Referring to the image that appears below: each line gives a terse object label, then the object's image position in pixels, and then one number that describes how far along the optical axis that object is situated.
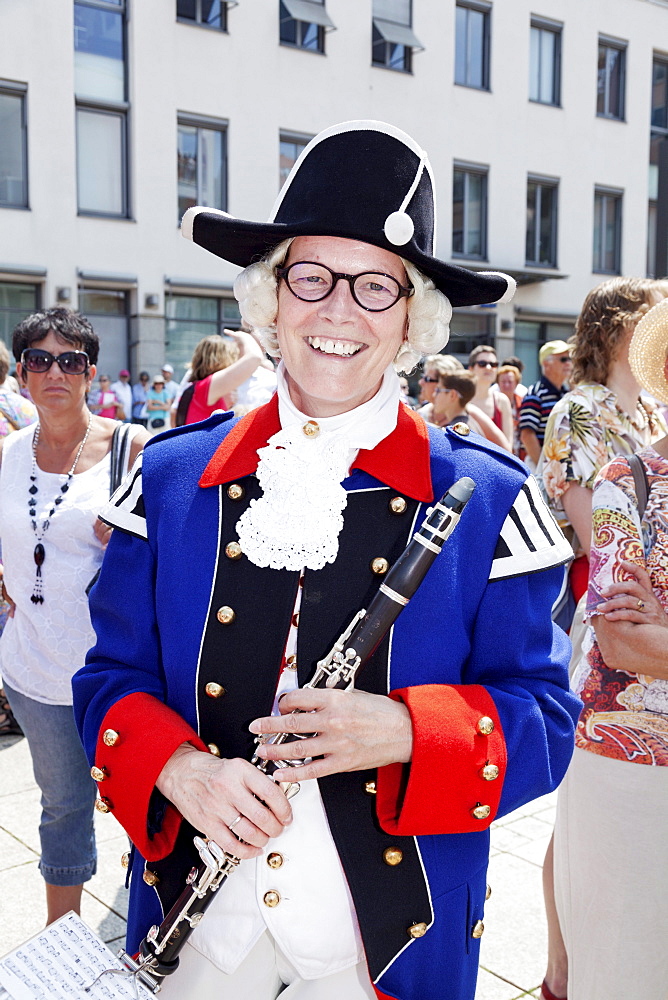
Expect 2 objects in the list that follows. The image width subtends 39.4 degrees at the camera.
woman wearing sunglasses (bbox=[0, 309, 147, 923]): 3.11
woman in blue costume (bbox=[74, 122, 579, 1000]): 1.63
